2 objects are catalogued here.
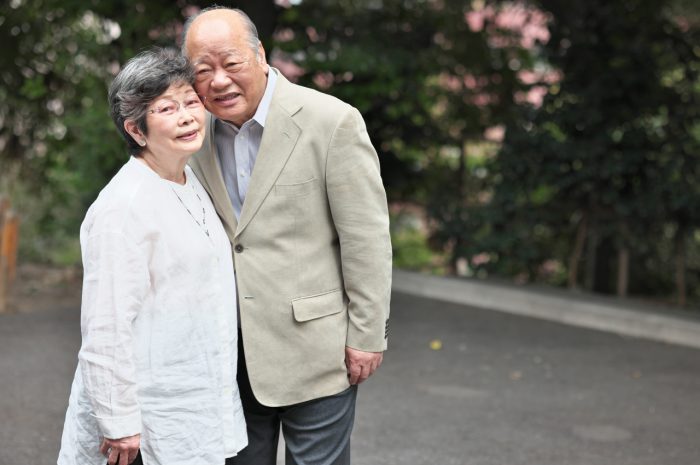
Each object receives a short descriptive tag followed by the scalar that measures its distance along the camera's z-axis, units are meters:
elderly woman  2.61
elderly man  2.91
